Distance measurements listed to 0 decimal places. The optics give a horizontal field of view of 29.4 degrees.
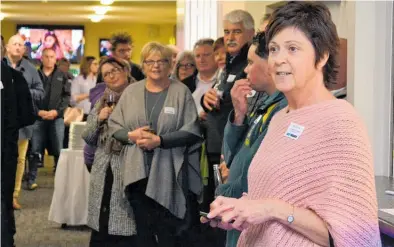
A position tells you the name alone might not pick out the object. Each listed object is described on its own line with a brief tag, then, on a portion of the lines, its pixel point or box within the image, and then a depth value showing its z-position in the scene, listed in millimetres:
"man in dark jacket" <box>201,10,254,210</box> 4340
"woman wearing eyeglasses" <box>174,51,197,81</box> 5879
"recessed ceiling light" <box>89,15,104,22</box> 18656
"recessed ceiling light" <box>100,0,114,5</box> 14909
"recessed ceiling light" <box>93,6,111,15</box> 16453
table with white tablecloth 6361
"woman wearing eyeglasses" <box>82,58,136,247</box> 4832
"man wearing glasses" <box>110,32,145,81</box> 6578
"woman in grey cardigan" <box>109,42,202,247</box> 4660
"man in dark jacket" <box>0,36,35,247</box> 5035
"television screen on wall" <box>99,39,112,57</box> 20453
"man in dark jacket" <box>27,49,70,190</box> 9320
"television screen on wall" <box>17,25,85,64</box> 20141
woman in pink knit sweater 1693
